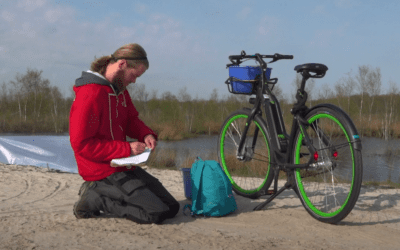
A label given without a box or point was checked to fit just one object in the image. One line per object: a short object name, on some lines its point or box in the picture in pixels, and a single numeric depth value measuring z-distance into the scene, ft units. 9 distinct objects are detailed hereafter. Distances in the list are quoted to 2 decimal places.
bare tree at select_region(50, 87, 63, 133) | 73.26
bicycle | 8.92
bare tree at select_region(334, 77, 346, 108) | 69.91
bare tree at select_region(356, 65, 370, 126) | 74.13
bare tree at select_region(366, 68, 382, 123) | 74.13
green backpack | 10.04
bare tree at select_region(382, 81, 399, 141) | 63.55
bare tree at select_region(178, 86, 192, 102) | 85.20
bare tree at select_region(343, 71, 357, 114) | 71.31
